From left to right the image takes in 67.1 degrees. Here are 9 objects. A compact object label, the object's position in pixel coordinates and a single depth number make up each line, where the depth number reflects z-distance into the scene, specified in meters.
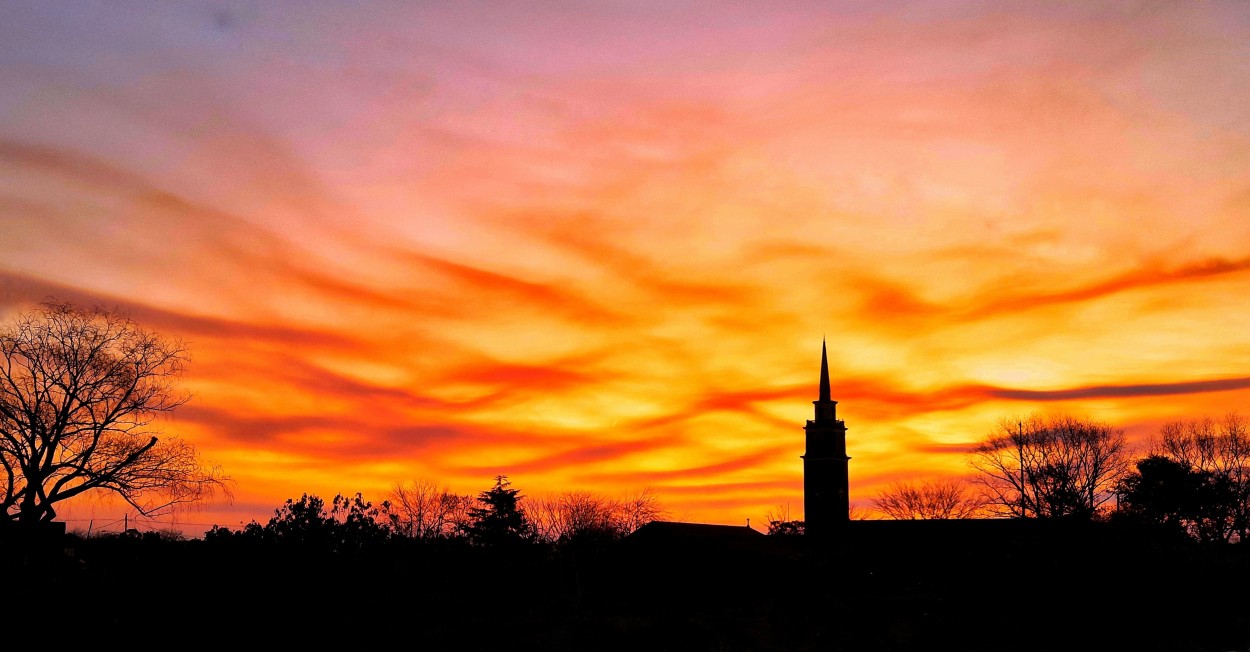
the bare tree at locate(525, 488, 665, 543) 71.71
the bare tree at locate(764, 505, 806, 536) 128.25
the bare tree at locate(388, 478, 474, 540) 67.94
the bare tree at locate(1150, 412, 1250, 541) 77.56
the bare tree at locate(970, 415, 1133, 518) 87.75
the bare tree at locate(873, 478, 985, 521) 121.75
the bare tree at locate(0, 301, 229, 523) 43.00
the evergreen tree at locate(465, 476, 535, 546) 63.62
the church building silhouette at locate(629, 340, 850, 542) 107.81
